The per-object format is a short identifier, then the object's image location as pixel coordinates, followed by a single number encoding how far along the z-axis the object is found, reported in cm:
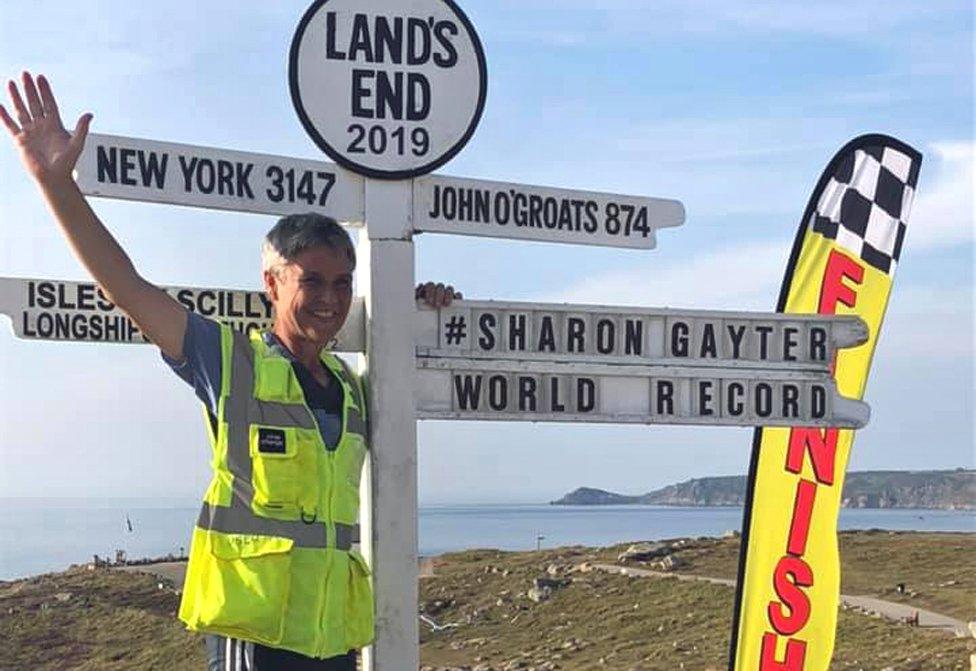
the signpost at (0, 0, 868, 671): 379
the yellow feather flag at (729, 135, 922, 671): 631
